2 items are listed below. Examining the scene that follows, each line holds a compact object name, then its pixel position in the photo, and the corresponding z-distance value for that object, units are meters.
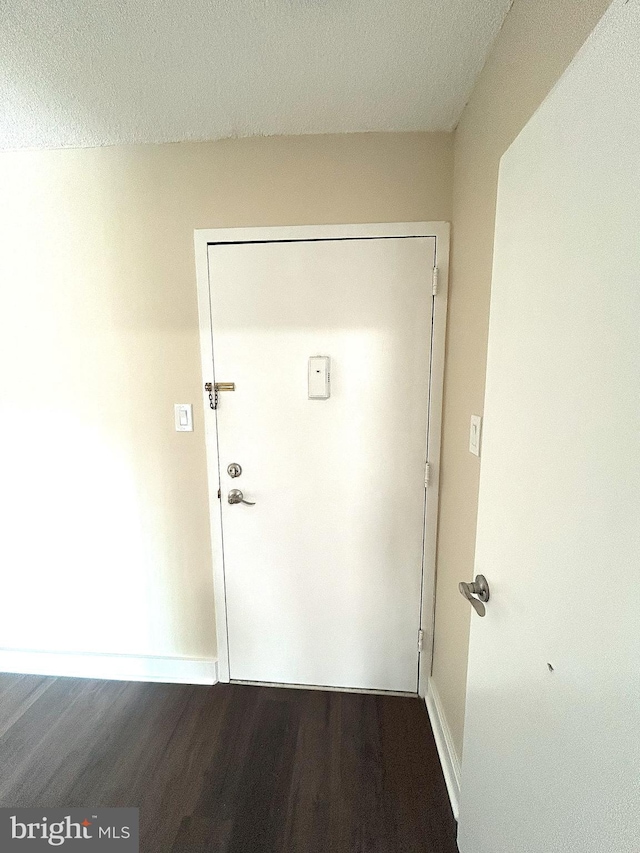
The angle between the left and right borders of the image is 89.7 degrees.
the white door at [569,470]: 0.41
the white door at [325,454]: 1.26
